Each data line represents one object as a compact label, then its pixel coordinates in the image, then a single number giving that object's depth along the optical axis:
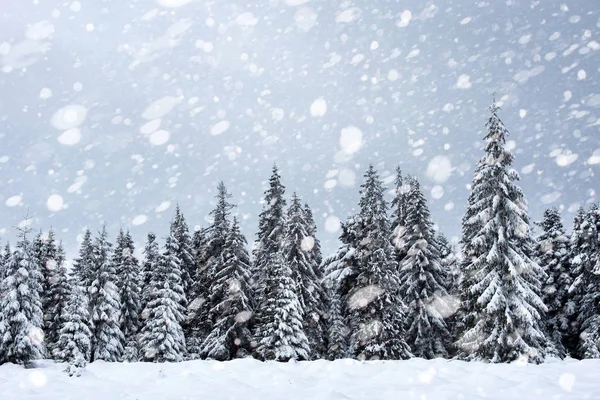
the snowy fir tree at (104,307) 34.12
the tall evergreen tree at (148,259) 42.00
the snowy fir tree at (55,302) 39.03
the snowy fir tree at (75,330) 30.25
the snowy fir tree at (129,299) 39.53
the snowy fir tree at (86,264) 35.81
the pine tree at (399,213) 33.50
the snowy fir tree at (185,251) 38.00
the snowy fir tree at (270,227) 32.69
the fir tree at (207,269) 33.00
